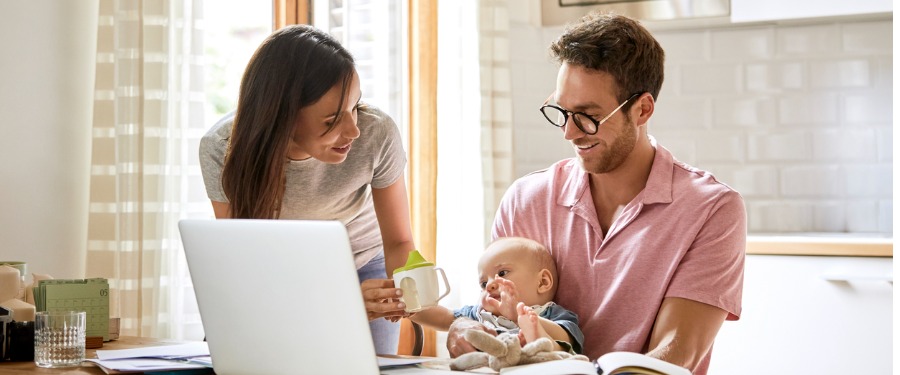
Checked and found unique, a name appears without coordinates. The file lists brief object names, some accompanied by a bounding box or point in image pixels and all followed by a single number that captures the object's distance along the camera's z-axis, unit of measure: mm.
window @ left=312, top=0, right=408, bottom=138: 3596
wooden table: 1618
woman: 2035
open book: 1346
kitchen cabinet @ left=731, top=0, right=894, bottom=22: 3363
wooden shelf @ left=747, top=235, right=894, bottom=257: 3076
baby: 1881
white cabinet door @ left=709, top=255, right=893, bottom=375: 3104
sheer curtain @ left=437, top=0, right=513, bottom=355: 3834
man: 1831
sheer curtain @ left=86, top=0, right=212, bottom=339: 2541
